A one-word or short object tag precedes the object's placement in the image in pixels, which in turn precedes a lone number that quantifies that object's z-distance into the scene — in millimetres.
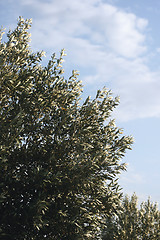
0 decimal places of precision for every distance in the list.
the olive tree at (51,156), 15398
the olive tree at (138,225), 27641
